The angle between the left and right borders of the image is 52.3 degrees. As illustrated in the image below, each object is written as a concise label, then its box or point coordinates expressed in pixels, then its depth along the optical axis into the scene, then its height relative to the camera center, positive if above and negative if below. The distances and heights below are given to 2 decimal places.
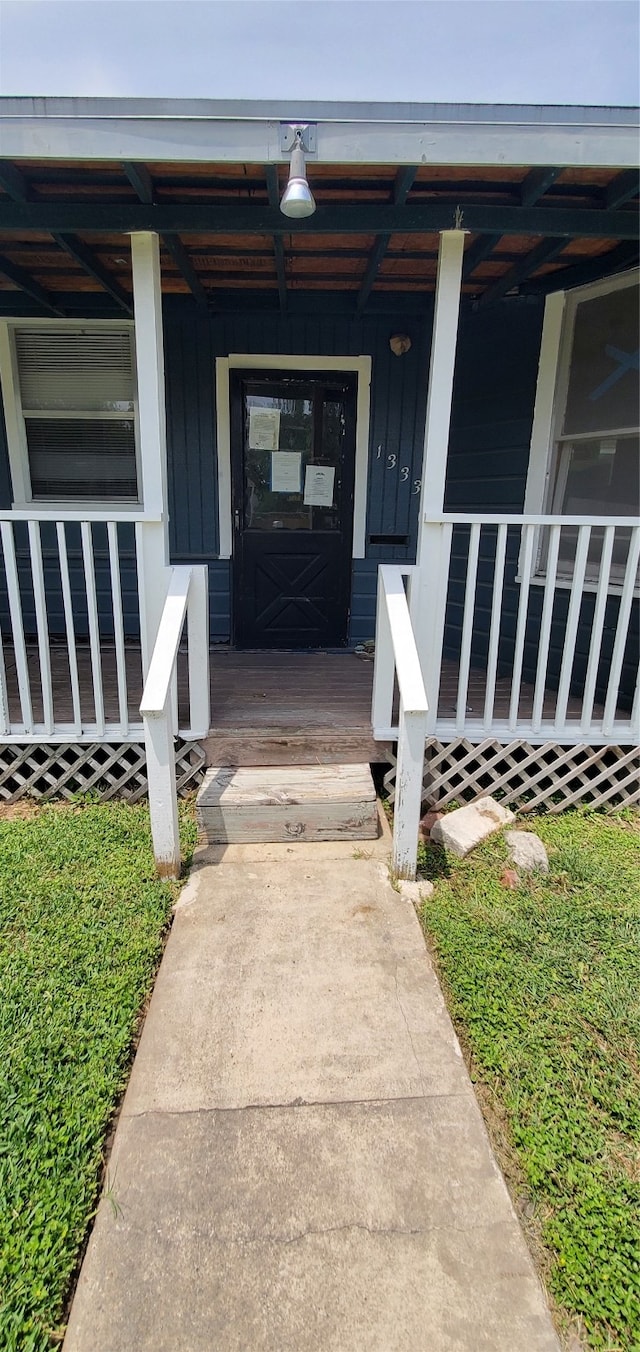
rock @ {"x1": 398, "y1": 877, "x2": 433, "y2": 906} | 2.56 -1.50
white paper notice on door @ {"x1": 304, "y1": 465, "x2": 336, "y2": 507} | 4.70 +0.10
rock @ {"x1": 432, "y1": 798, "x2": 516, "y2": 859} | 2.86 -1.40
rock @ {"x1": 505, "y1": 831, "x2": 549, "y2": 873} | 2.72 -1.42
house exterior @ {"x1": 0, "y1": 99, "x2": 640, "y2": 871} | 2.43 +0.56
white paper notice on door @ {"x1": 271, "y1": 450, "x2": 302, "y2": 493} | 4.67 +0.19
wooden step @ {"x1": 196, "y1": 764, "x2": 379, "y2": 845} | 2.91 -1.35
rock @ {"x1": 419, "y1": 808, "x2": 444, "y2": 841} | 3.05 -1.46
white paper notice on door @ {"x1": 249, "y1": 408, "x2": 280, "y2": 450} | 4.61 +0.47
